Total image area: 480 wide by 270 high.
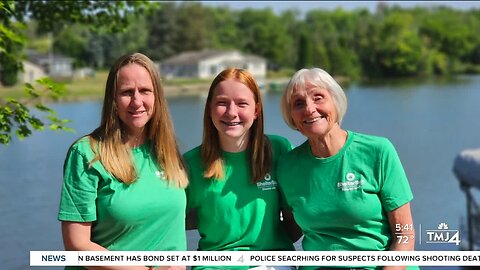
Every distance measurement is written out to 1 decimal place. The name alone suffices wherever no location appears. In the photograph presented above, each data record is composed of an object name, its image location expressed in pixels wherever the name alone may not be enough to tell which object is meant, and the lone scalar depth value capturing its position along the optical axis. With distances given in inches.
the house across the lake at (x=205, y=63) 2568.9
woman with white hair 100.7
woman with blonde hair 98.6
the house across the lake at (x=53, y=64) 2345.0
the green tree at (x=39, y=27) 153.9
